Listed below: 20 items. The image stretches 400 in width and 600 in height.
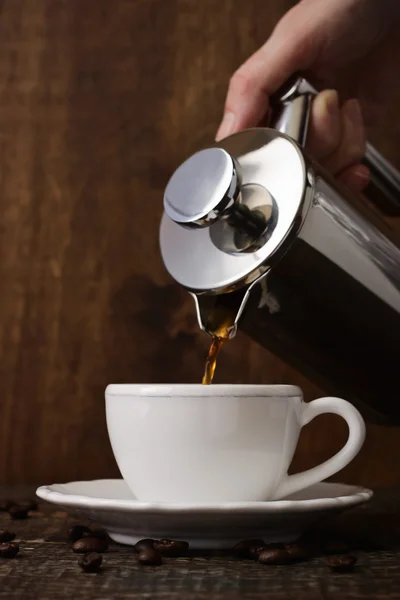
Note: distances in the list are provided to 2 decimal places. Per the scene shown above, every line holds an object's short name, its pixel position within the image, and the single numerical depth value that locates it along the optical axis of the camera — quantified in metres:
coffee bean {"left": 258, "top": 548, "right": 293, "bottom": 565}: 0.46
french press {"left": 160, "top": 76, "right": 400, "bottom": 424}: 0.55
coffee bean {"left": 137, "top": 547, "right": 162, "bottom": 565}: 0.46
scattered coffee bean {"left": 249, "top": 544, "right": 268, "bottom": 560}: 0.47
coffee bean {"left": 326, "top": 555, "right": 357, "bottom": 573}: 0.44
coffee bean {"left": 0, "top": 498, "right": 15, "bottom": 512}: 0.67
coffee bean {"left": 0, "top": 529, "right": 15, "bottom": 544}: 0.52
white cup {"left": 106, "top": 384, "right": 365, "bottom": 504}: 0.51
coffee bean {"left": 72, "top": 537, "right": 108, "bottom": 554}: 0.49
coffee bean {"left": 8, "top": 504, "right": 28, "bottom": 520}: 0.64
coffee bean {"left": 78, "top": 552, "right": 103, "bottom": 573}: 0.44
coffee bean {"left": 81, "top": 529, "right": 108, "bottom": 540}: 0.54
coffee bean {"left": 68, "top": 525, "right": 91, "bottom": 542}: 0.54
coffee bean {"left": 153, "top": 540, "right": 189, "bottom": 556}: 0.48
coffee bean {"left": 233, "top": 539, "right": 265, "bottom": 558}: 0.48
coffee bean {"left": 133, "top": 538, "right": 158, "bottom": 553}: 0.48
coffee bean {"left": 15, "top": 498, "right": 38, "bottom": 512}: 0.66
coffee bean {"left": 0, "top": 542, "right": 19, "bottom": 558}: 0.48
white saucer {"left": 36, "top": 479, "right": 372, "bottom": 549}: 0.46
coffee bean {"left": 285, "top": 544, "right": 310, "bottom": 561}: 0.47
